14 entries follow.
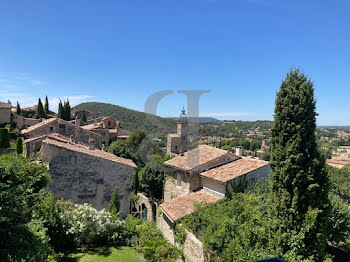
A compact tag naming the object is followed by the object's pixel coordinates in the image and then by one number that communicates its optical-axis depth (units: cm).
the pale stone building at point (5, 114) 4466
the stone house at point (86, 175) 1655
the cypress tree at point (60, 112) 5594
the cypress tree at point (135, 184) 2658
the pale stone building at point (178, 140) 3228
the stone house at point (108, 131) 4439
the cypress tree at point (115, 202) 1712
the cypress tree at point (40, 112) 5288
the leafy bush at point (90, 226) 1259
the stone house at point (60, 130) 3170
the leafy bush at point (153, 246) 1108
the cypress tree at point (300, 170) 930
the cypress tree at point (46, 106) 5879
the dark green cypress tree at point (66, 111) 5662
